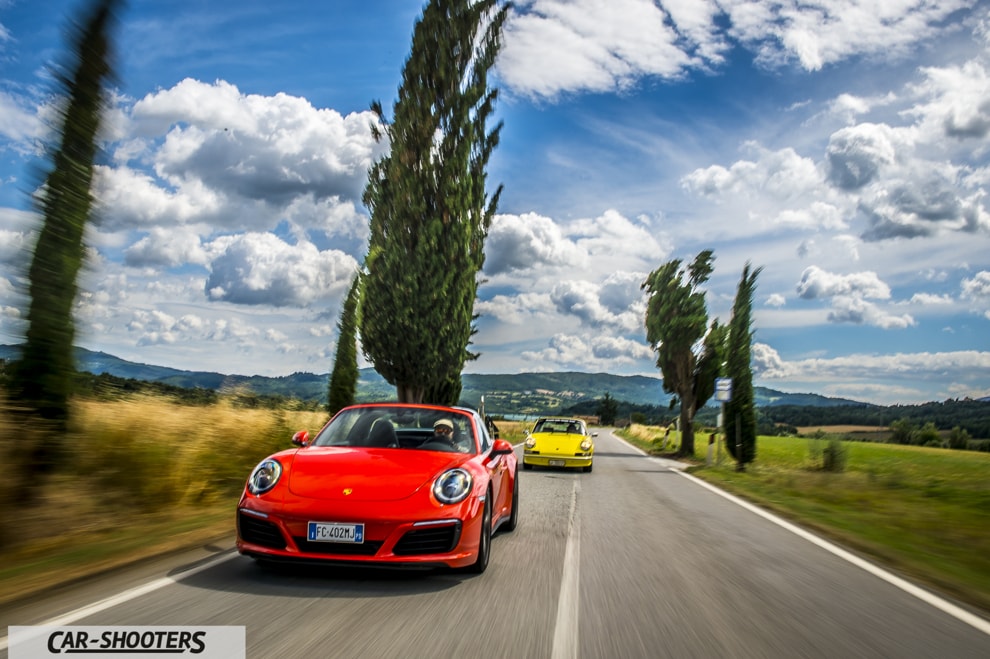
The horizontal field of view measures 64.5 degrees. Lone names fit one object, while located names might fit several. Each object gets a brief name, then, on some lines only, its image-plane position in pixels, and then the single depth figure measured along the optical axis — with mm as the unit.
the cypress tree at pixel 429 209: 26219
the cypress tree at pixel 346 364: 26094
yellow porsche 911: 19553
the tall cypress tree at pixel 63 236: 7574
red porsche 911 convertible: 5457
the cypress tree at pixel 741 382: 25141
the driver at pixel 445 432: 7266
